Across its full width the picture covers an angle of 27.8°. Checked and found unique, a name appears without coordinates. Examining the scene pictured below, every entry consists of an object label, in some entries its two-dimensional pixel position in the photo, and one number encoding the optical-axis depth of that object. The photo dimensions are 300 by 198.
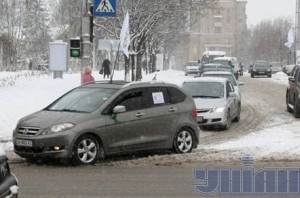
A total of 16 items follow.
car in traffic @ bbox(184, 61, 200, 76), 64.02
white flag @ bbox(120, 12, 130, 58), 20.02
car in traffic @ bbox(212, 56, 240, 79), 44.06
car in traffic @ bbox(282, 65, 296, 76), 63.97
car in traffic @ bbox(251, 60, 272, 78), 58.91
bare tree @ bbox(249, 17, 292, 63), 101.62
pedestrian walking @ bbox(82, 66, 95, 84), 18.05
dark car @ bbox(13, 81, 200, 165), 10.96
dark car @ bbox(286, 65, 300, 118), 20.11
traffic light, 17.72
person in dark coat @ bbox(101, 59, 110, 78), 38.00
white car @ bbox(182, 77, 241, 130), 16.97
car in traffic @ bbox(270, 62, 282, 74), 75.08
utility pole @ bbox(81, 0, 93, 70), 17.62
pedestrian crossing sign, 17.28
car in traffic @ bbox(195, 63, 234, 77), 31.43
